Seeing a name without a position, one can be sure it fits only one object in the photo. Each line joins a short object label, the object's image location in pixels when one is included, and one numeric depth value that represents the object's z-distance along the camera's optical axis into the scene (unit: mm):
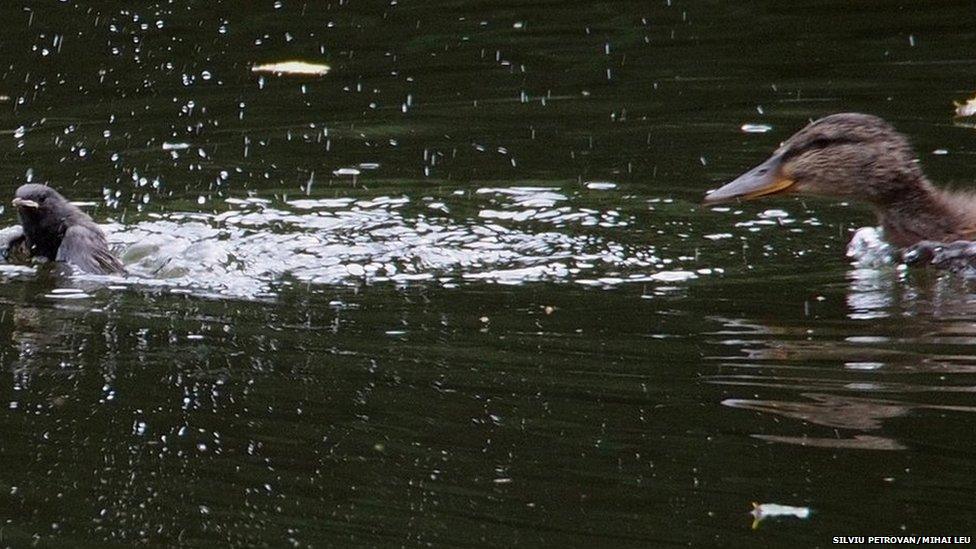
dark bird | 17453
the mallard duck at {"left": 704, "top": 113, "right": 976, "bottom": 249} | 17906
